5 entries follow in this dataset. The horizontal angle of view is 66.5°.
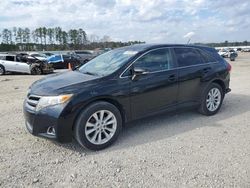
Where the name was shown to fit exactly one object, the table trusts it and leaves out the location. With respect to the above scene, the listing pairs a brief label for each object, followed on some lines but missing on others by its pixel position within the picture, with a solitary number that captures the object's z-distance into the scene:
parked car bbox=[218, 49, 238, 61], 25.58
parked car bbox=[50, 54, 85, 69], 16.28
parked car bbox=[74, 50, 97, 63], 19.83
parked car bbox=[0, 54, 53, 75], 12.16
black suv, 2.81
